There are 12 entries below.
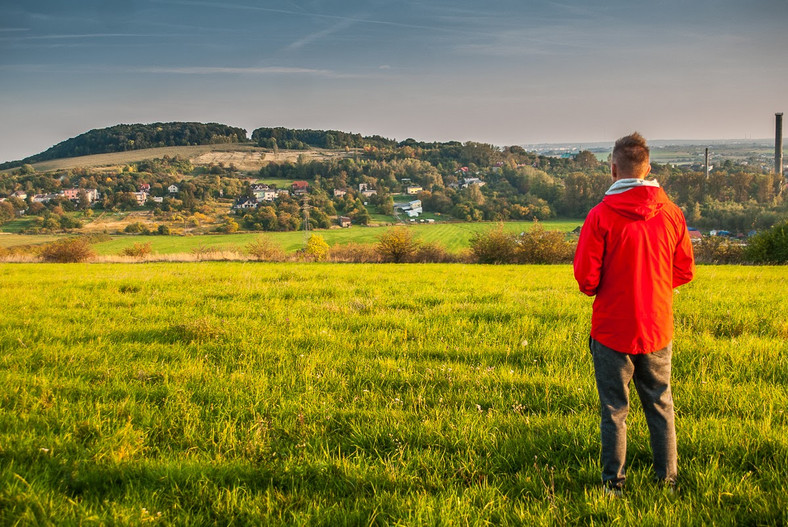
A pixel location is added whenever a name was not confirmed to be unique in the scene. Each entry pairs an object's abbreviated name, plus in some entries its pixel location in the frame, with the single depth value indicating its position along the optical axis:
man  2.95
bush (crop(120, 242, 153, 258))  39.03
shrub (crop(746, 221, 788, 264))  32.28
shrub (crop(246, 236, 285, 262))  36.34
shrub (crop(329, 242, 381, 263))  37.83
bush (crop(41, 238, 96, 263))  35.12
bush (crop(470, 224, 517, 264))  34.41
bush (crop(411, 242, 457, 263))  36.53
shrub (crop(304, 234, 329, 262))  37.47
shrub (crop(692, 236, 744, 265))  35.91
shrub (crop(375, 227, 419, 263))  35.59
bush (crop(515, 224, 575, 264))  34.03
